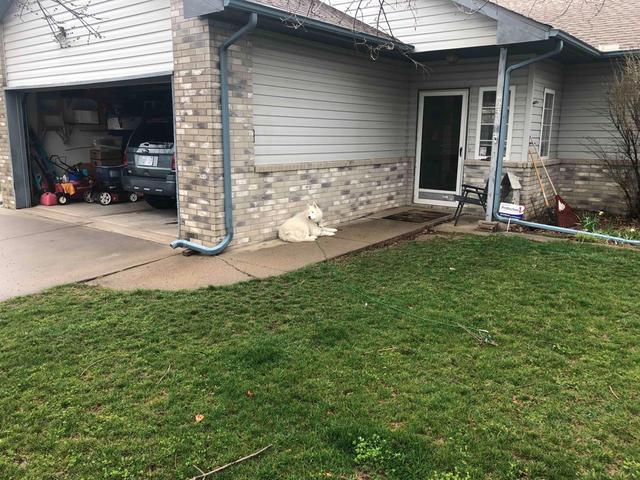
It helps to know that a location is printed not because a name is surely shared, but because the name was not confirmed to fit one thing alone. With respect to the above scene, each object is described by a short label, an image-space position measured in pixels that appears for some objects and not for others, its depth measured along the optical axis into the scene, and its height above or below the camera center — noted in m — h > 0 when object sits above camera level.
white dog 7.44 -1.26
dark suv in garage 8.90 -0.41
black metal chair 8.69 -0.93
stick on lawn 2.58 -1.63
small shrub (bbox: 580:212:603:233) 8.49 -1.29
